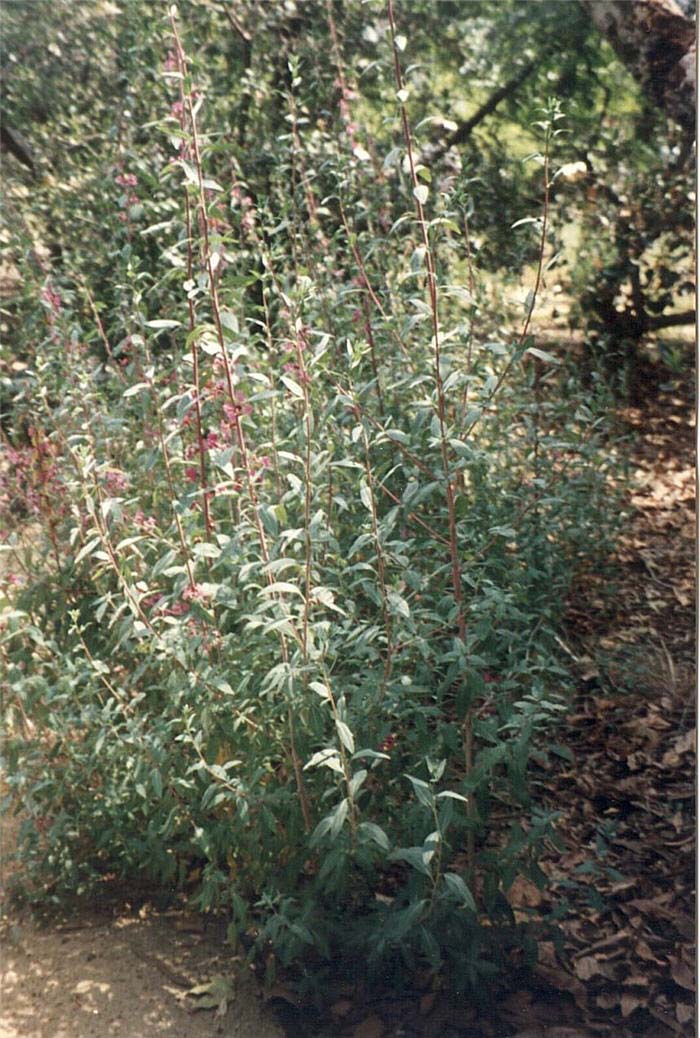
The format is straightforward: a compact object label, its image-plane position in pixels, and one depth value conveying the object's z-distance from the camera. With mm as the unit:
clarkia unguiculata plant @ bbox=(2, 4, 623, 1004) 1785
